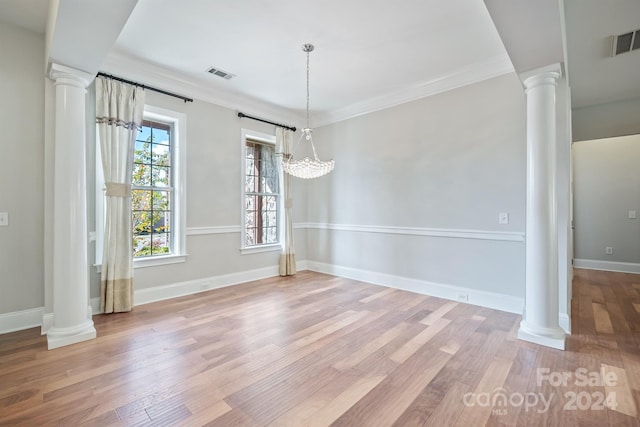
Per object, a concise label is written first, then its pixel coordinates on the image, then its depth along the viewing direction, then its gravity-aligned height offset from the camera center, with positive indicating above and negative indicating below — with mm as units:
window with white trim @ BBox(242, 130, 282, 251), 4828 +369
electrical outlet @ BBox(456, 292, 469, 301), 3703 -1041
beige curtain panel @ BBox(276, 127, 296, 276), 5129 -159
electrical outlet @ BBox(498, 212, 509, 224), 3402 -35
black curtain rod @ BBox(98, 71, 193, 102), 3274 +1581
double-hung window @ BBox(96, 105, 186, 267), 3736 +341
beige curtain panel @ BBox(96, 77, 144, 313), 3232 +348
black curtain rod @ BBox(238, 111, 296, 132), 4553 +1577
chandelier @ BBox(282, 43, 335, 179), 3424 +569
